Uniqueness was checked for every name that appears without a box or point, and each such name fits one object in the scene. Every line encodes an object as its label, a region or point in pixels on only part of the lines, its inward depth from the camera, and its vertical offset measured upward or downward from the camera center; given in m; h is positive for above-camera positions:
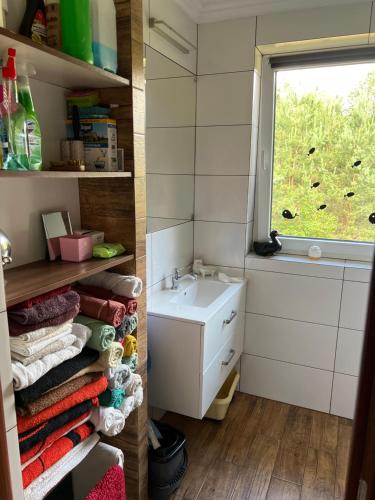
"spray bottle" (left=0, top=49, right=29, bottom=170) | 0.90 +0.12
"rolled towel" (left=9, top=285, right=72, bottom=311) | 0.98 -0.35
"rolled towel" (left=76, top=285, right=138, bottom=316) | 1.31 -0.44
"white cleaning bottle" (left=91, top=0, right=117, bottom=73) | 1.13 +0.42
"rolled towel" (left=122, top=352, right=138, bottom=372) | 1.38 -0.69
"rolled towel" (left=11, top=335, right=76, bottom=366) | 0.93 -0.47
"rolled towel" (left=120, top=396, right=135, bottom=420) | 1.31 -0.82
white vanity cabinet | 1.70 -0.88
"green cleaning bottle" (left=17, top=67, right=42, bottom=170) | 0.98 +0.12
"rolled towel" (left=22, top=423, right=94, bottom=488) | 0.98 -0.78
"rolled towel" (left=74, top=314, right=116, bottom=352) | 1.15 -0.50
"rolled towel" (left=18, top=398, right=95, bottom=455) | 0.95 -0.69
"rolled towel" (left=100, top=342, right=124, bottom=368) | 1.17 -0.58
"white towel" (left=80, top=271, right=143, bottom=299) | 1.33 -0.41
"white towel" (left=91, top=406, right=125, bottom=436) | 1.18 -0.79
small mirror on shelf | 1.24 -0.20
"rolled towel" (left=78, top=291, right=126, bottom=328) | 1.21 -0.45
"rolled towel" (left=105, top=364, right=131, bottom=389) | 1.22 -0.68
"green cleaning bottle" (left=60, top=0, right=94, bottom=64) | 1.02 +0.39
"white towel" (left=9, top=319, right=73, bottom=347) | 0.93 -0.42
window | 2.11 +0.12
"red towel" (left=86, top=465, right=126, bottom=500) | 1.18 -1.01
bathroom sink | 2.16 -0.71
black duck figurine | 2.32 -0.46
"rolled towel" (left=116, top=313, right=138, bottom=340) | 1.29 -0.54
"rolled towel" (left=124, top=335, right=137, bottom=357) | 1.38 -0.64
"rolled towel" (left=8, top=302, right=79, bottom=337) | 0.96 -0.40
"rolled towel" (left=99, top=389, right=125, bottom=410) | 1.23 -0.74
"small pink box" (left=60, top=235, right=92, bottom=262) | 1.24 -0.26
